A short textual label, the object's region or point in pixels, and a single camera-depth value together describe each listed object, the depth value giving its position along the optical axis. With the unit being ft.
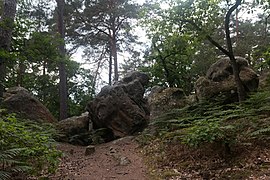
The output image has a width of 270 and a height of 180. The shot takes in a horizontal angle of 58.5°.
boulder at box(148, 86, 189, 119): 37.68
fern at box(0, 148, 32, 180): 12.85
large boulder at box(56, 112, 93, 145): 39.09
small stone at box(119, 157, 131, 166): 22.58
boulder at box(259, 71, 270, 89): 36.29
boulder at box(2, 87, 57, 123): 35.91
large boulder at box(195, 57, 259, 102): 32.63
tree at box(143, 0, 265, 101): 28.37
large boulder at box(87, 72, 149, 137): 39.06
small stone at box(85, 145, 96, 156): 30.30
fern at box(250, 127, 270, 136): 16.93
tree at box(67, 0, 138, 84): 54.44
